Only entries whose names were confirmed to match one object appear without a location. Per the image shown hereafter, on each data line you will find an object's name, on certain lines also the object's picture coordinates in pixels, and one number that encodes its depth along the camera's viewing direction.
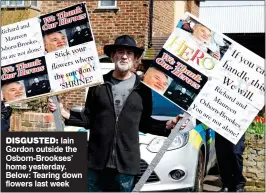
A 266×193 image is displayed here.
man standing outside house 3.48
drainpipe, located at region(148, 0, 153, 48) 11.14
